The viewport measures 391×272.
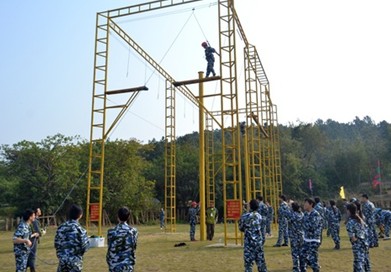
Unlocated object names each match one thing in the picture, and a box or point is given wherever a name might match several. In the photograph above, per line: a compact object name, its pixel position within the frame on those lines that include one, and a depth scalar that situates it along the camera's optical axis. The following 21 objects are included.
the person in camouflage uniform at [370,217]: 14.65
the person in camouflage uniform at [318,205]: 13.24
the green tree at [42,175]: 35.12
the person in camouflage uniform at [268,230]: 19.56
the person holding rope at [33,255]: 10.41
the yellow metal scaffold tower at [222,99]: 15.64
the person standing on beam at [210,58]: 17.06
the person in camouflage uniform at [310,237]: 8.69
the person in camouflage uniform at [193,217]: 18.80
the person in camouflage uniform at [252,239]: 8.29
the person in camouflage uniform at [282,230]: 15.07
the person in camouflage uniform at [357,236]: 8.28
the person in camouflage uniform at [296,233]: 9.06
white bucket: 16.62
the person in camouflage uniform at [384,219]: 17.58
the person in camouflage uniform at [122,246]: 5.95
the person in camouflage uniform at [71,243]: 6.16
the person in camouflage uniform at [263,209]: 14.66
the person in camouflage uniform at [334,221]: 14.47
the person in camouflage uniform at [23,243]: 8.58
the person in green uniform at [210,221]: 18.20
